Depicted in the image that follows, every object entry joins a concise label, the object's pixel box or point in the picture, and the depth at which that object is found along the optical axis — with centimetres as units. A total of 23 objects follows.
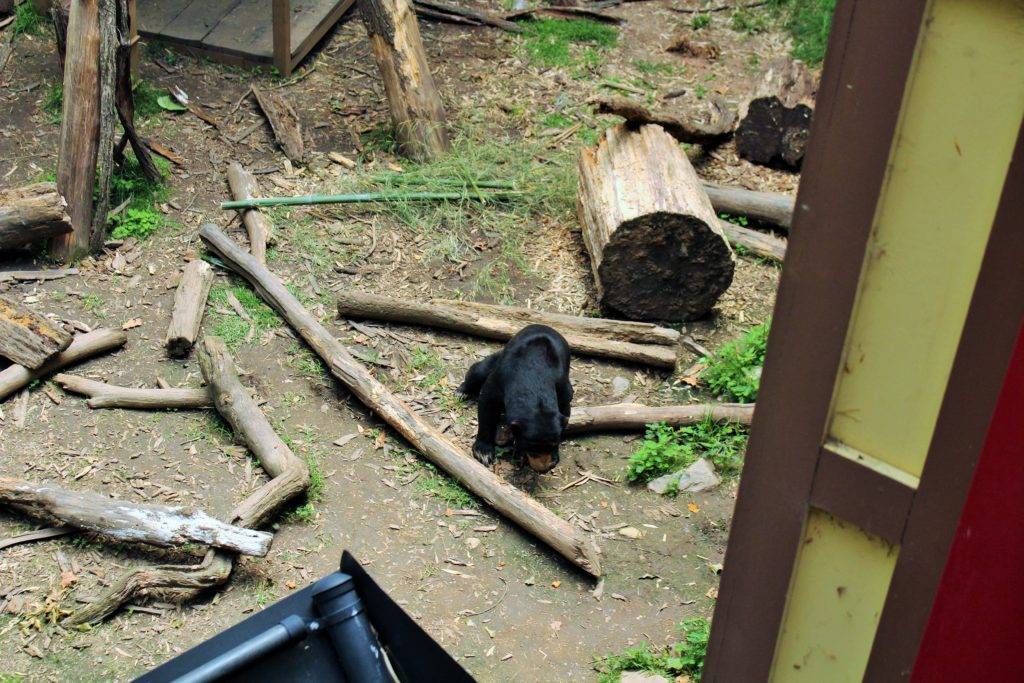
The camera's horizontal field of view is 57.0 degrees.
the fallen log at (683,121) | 736
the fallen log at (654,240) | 641
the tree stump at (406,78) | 798
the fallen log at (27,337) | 577
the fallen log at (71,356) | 572
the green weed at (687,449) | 569
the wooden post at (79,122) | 666
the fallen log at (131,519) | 477
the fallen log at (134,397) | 579
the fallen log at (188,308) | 615
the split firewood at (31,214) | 650
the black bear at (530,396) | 529
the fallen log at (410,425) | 508
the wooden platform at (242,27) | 909
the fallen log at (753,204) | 760
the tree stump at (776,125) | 829
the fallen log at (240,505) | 461
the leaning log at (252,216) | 704
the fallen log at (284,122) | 818
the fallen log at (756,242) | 738
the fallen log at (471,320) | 646
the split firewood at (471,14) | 1016
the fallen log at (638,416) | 591
